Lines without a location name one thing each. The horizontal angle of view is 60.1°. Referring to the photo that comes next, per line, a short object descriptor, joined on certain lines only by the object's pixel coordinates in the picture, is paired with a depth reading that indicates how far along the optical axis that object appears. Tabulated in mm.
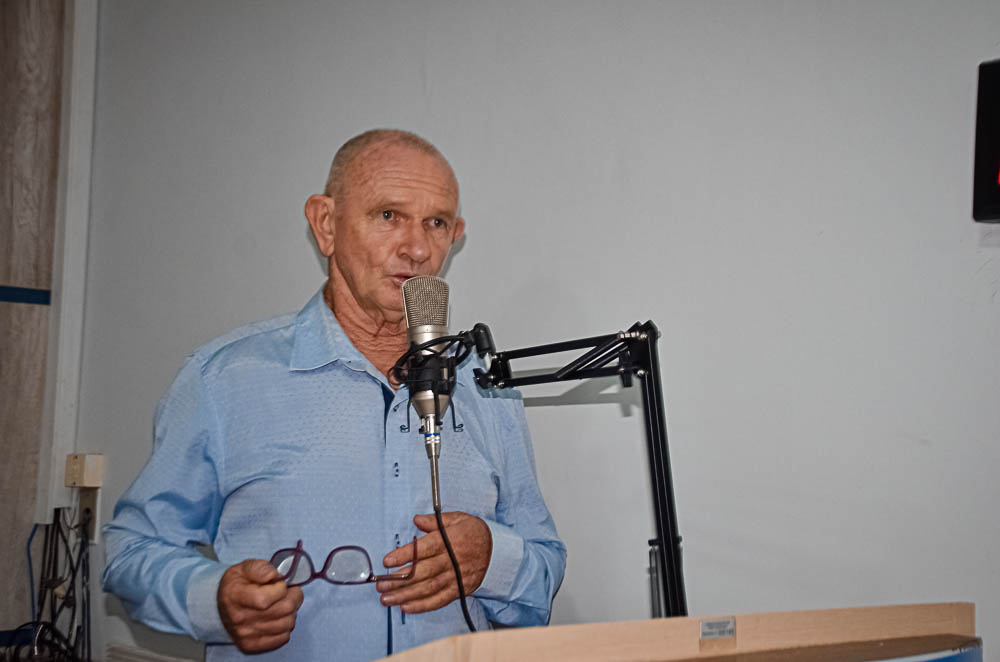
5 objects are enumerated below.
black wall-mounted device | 1336
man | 1425
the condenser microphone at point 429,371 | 1293
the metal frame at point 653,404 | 1127
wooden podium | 799
